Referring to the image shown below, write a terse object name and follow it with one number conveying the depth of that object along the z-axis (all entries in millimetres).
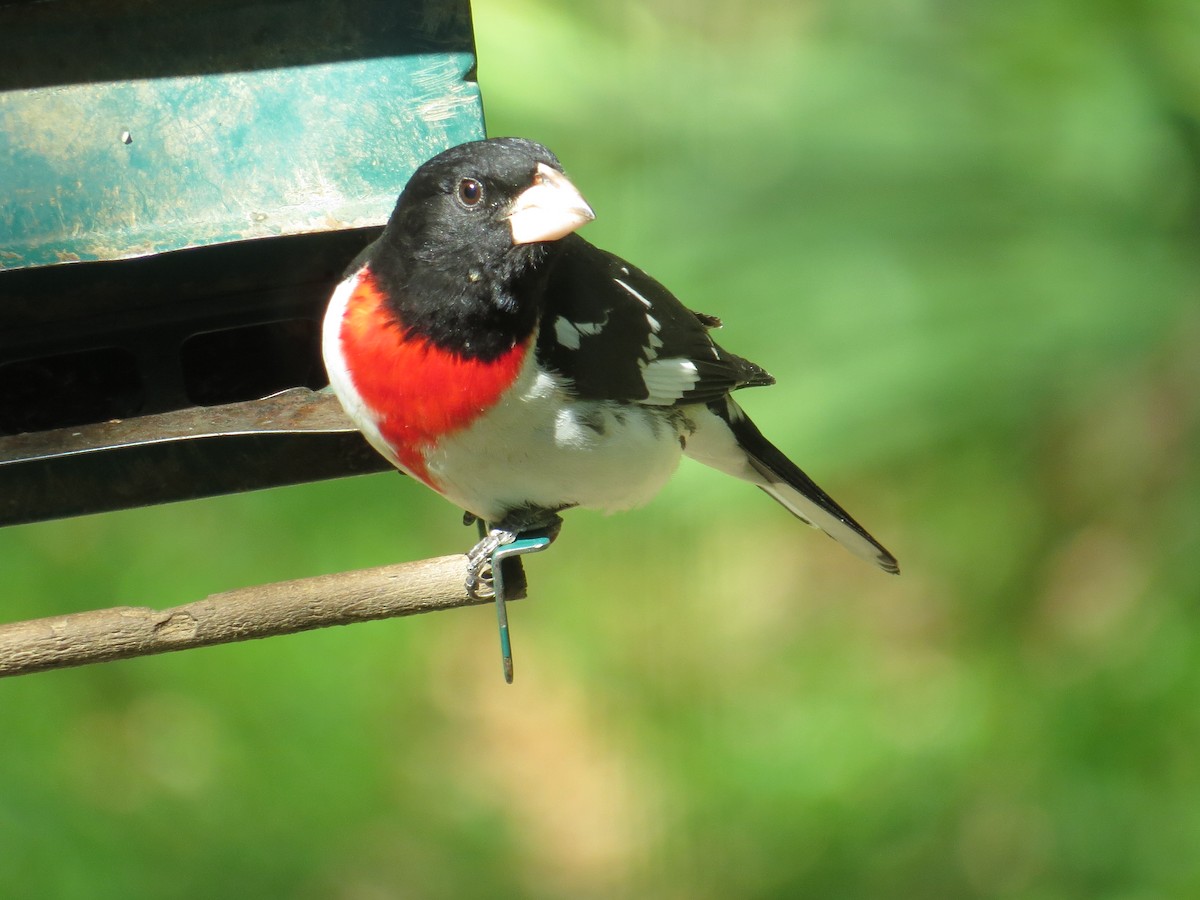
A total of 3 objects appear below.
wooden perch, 3646
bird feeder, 3677
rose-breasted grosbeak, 3687
